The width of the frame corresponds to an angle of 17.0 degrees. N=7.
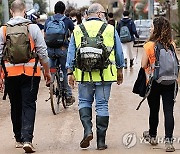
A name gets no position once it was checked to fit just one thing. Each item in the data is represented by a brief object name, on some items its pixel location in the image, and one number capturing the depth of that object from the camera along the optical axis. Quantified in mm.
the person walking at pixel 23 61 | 7688
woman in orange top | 7797
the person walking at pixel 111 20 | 20389
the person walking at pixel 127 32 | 19344
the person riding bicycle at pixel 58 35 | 10703
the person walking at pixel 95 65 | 7668
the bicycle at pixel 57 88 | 11058
